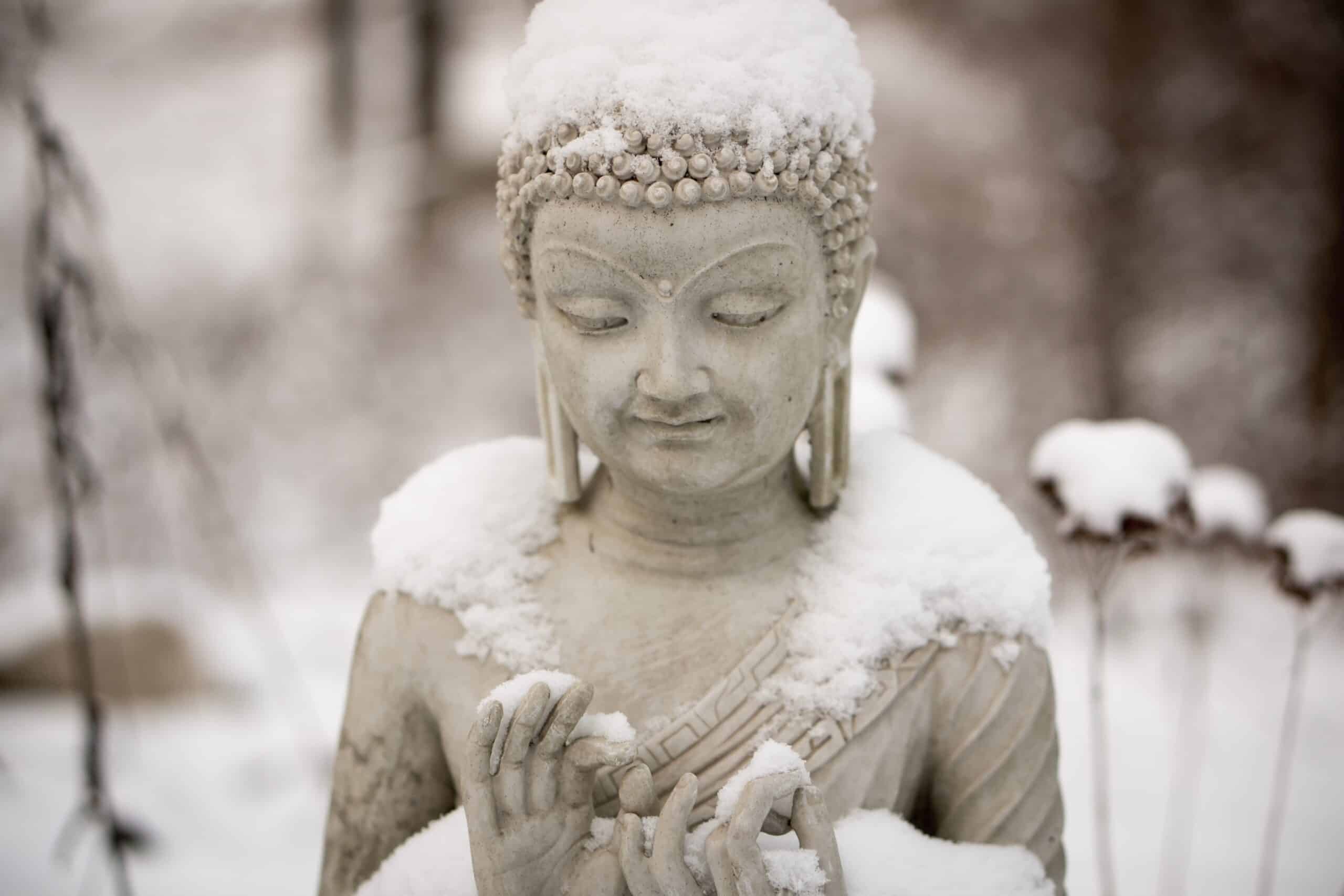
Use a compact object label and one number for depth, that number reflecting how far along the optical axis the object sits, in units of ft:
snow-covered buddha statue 4.10
